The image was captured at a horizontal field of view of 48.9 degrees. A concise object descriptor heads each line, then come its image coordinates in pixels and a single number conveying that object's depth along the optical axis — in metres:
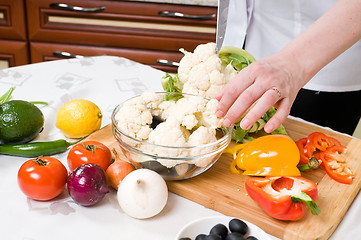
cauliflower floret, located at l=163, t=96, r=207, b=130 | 0.88
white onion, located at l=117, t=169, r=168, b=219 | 0.77
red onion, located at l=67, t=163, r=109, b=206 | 0.78
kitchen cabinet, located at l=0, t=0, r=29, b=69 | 2.11
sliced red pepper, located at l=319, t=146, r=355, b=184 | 0.93
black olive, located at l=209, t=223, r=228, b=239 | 0.66
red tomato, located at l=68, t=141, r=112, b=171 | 0.89
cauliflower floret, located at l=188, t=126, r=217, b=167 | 0.84
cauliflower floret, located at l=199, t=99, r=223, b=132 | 0.90
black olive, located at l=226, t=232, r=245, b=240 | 0.64
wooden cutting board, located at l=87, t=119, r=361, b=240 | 0.78
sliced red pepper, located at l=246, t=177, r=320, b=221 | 0.76
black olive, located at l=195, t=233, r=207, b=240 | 0.64
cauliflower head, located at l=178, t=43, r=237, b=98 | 1.01
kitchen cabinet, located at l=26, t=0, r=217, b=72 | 2.05
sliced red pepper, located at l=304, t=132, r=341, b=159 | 1.01
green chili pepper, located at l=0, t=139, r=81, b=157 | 0.95
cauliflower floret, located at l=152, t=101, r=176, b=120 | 0.96
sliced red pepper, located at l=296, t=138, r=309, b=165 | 0.99
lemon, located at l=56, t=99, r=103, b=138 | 1.04
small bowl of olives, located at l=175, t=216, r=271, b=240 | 0.66
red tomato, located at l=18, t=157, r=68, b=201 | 0.79
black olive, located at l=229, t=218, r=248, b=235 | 0.67
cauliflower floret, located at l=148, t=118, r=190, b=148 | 0.83
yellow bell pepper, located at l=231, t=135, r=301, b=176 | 0.90
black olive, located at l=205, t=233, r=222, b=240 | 0.63
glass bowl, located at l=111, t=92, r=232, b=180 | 0.83
